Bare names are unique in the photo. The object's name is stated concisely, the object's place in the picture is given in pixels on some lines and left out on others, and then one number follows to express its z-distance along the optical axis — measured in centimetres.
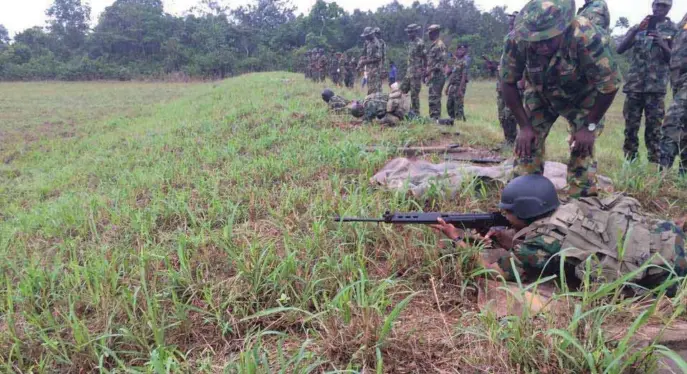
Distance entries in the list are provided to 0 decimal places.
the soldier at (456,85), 778
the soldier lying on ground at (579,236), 196
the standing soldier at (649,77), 432
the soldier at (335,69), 1734
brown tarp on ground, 321
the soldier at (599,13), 376
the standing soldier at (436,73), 765
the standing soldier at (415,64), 802
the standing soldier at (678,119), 396
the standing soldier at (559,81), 261
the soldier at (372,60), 969
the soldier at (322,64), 1817
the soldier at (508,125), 528
